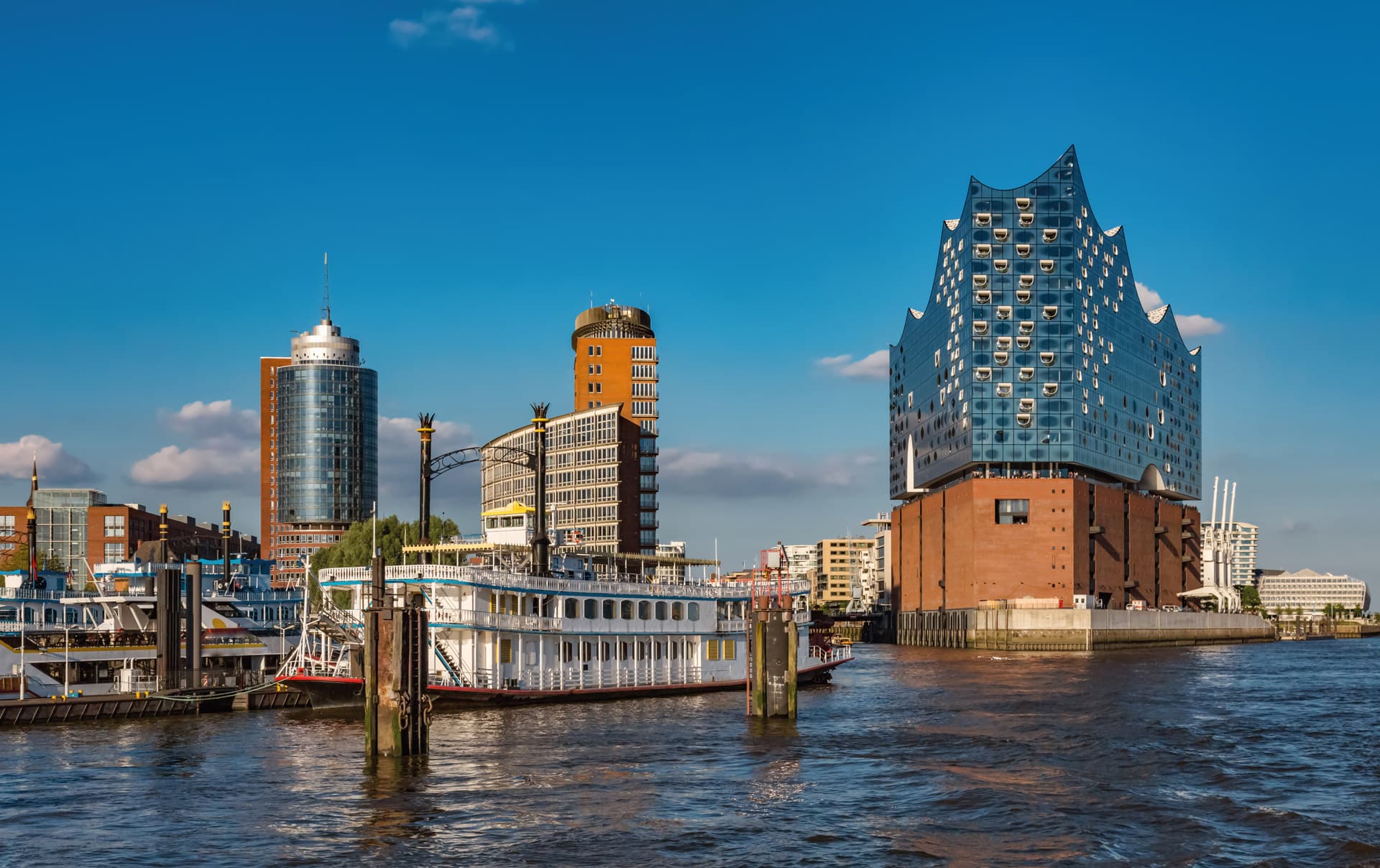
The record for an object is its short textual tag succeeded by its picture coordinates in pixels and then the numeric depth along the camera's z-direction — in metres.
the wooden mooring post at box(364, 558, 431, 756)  42.41
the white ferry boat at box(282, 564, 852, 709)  59.47
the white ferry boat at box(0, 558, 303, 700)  63.53
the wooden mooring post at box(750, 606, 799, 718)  55.19
